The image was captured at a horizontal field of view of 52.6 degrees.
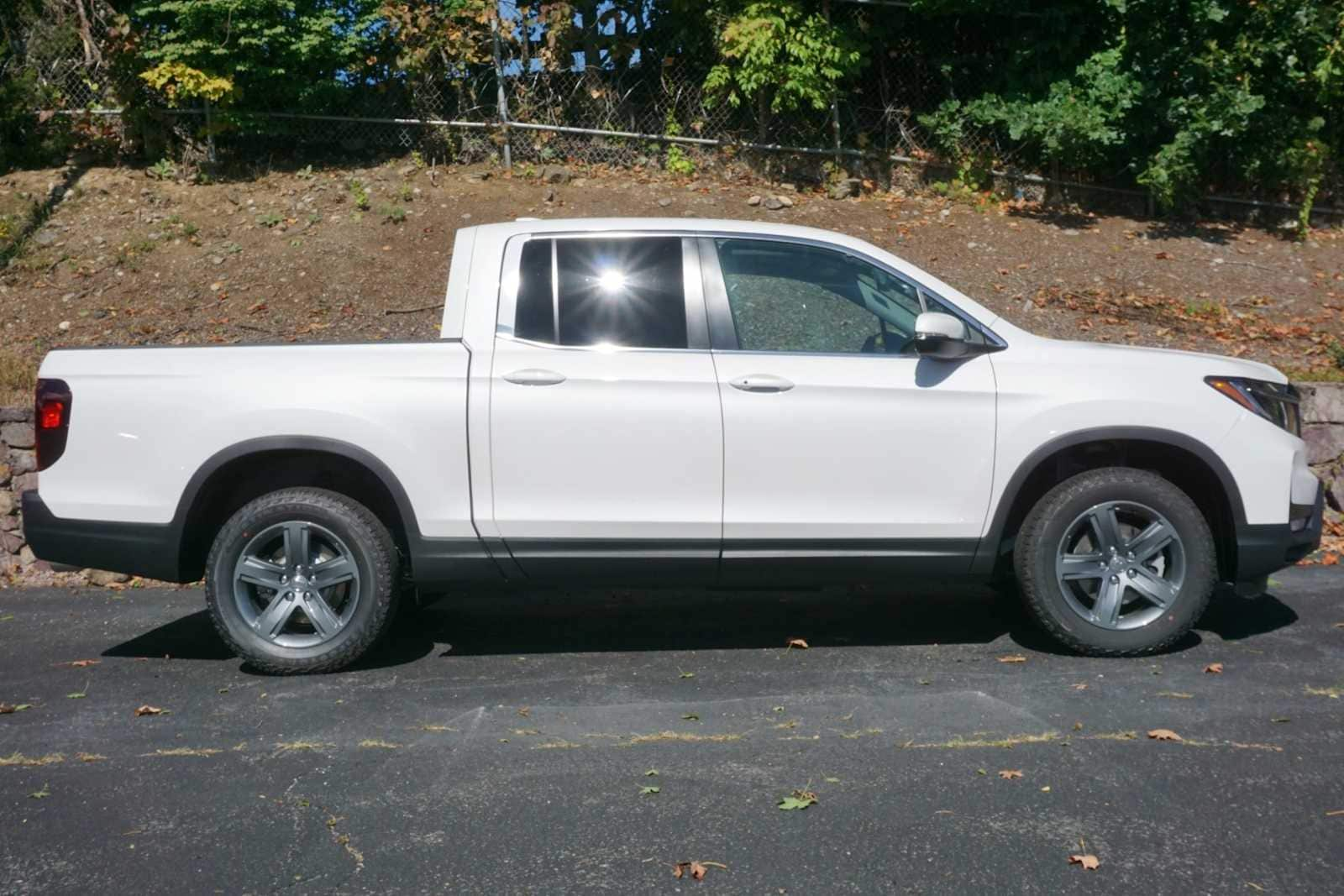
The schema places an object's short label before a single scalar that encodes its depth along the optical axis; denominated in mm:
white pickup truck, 5770
